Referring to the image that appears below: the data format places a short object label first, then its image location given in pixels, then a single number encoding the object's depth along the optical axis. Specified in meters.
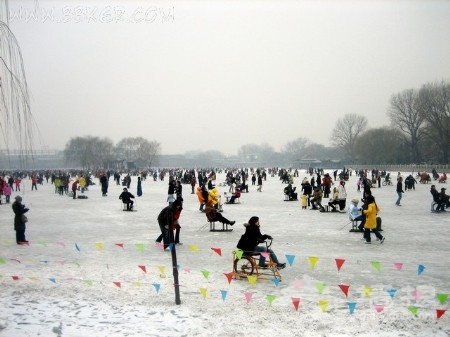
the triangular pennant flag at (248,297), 5.74
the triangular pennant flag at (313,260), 6.41
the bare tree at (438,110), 58.06
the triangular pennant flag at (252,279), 6.09
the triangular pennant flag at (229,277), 6.41
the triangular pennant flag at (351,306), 5.32
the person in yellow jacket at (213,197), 14.04
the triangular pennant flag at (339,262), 6.31
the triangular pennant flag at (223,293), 5.81
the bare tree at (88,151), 110.00
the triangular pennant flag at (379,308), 5.39
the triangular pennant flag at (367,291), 6.04
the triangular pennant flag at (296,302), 5.45
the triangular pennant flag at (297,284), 6.58
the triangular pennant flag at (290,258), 6.39
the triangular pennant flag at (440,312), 5.09
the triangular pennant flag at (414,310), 5.26
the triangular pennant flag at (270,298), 5.62
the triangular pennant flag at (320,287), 6.04
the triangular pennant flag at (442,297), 5.11
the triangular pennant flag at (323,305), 5.47
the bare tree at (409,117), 67.50
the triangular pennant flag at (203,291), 5.94
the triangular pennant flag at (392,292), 5.76
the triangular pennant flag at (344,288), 5.61
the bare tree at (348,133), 102.26
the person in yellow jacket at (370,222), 10.22
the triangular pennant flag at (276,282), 6.45
